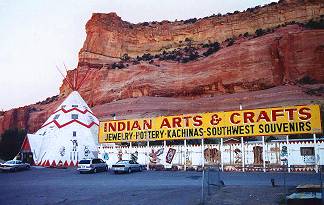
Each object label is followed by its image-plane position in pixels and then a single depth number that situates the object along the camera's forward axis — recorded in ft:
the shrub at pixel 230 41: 269.60
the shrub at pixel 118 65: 293.92
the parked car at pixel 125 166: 95.91
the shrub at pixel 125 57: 328.49
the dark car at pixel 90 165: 99.29
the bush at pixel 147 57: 306.78
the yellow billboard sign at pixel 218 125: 93.66
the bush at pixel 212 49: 272.31
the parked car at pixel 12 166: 111.14
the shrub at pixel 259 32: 273.83
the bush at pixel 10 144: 167.12
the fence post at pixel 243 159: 96.48
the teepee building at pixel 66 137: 134.62
